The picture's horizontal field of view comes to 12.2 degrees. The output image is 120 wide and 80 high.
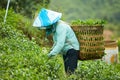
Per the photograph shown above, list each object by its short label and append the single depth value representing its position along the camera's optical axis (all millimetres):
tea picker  9989
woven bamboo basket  10342
